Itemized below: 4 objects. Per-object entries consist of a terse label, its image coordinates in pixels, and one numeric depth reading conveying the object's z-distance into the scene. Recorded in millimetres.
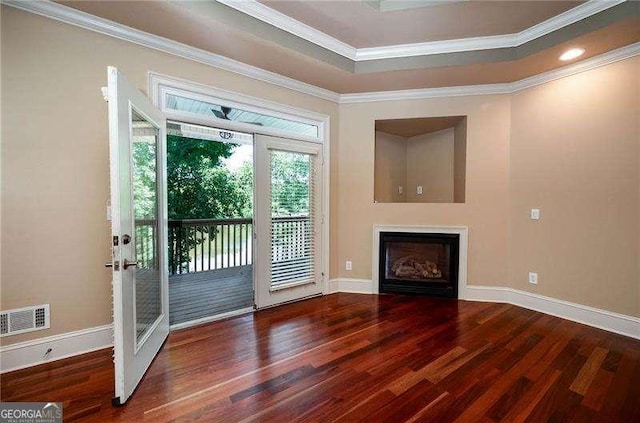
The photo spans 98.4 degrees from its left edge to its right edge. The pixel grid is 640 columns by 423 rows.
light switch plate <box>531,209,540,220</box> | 3141
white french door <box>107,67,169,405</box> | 1628
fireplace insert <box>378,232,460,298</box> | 3549
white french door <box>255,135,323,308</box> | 3102
